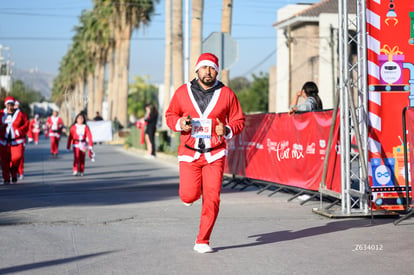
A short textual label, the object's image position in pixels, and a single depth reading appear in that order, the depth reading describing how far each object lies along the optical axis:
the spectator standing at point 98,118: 45.03
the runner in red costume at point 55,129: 30.83
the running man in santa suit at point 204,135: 8.20
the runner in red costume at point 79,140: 20.38
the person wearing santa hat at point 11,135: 17.30
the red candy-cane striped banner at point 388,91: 11.34
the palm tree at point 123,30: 55.25
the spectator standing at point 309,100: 13.66
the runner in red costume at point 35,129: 49.95
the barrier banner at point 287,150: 12.52
